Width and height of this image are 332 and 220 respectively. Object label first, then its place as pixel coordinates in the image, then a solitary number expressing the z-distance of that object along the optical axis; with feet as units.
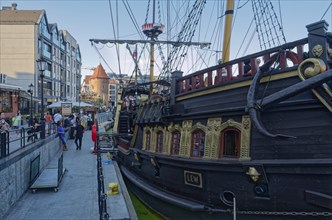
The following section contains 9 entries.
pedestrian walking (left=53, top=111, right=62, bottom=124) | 62.05
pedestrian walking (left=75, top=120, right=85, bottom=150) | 55.67
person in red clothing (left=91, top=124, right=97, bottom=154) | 54.69
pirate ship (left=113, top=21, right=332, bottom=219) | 17.06
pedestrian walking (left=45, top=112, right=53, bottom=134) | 51.96
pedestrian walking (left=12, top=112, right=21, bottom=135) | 55.75
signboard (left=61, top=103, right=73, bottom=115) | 73.67
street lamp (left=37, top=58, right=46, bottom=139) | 44.24
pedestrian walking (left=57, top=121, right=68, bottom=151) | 53.24
